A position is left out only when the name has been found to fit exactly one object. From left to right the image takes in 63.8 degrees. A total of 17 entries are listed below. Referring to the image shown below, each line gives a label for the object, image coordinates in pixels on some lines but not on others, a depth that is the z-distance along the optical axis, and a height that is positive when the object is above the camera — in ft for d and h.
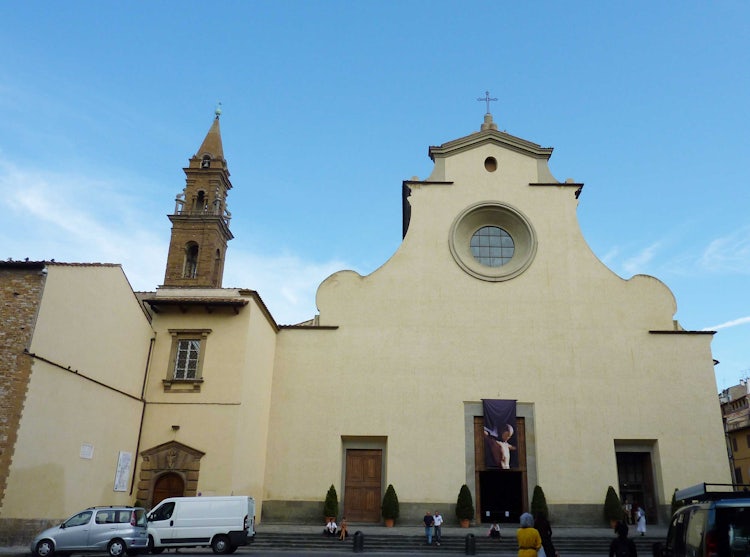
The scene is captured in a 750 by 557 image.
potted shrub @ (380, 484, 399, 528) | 67.67 -2.18
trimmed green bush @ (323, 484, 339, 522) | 67.10 -2.22
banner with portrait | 70.90 +6.19
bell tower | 116.98 +48.21
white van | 51.19 -3.48
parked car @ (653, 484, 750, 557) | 19.35 -0.91
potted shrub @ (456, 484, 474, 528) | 67.67 -1.98
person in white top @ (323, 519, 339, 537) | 62.13 -4.32
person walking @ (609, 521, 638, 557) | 28.66 -2.28
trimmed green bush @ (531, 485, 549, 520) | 67.37 -1.08
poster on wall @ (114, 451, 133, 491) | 58.75 +0.65
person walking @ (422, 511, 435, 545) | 59.06 -3.46
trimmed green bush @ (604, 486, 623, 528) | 67.41 -1.48
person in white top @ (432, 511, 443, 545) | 59.68 -3.59
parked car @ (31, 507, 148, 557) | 43.70 -4.08
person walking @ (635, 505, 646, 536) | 63.26 -2.77
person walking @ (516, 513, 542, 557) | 23.30 -1.78
